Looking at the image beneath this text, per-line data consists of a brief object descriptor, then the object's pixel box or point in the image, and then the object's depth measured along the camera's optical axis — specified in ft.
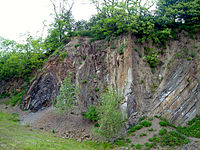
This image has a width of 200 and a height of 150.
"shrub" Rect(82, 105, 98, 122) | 65.14
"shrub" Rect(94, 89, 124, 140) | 52.95
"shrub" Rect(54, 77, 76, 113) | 68.69
